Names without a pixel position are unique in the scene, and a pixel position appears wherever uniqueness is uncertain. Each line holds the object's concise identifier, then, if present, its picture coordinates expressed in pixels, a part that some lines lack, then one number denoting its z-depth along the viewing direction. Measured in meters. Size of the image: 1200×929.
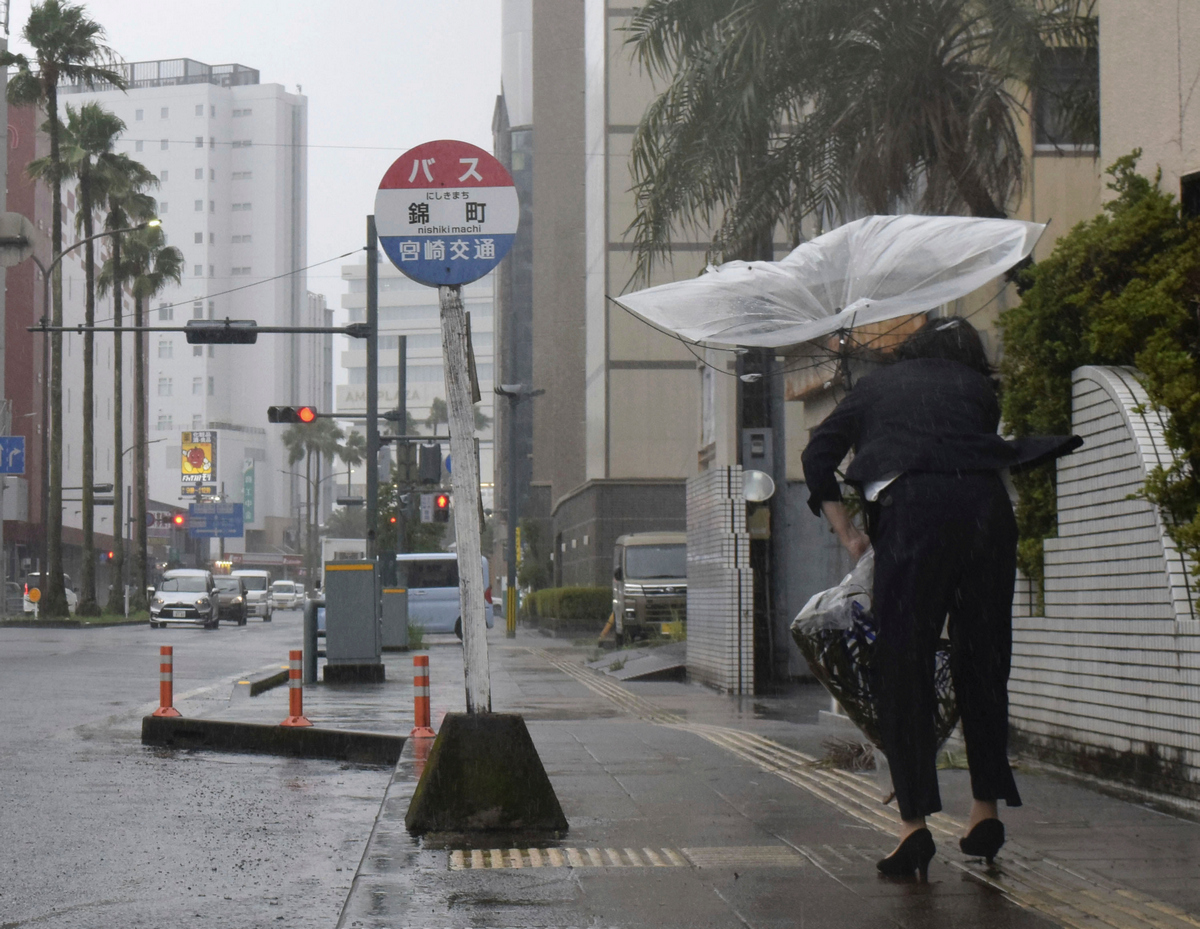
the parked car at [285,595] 93.38
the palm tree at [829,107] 11.54
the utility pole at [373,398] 21.58
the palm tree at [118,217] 51.06
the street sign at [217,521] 102.25
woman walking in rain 4.98
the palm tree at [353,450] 128.62
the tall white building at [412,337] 176.00
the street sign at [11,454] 46.00
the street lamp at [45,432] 44.59
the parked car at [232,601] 52.84
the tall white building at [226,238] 171.25
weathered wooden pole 6.44
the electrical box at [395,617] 21.53
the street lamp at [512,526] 37.62
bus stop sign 6.80
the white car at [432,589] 37.50
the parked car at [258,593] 63.50
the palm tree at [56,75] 46.44
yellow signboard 128.25
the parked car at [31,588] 57.29
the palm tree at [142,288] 56.78
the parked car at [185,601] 46.34
